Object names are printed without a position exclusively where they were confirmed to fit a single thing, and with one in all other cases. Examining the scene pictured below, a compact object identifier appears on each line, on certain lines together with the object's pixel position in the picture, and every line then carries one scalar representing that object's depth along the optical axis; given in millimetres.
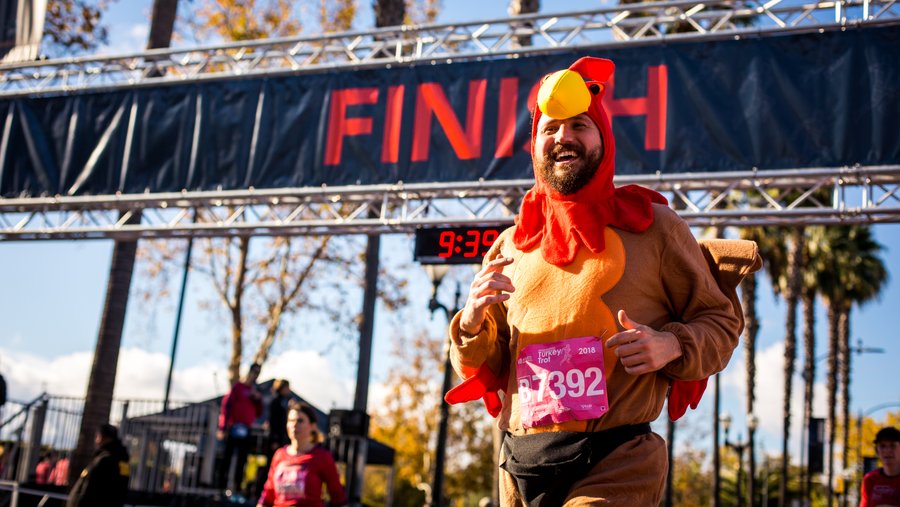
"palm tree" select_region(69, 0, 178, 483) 12672
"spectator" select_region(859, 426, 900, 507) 7305
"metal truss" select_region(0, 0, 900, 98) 8562
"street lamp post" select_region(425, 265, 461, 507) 12671
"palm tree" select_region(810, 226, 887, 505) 30203
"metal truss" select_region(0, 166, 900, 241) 8273
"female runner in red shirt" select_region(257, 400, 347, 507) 6676
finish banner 8234
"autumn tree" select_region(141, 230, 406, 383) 22531
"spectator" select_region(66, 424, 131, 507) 8328
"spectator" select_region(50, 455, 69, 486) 13766
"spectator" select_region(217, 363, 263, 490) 11953
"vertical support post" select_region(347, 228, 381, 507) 16297
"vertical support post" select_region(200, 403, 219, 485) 12734
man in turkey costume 2578
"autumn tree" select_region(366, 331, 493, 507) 34656
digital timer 8766
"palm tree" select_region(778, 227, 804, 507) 26141
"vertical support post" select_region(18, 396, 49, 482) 12477
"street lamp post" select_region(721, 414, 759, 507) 25719
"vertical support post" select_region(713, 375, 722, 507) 24234
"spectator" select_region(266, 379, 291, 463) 11891
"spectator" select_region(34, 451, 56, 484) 13523
